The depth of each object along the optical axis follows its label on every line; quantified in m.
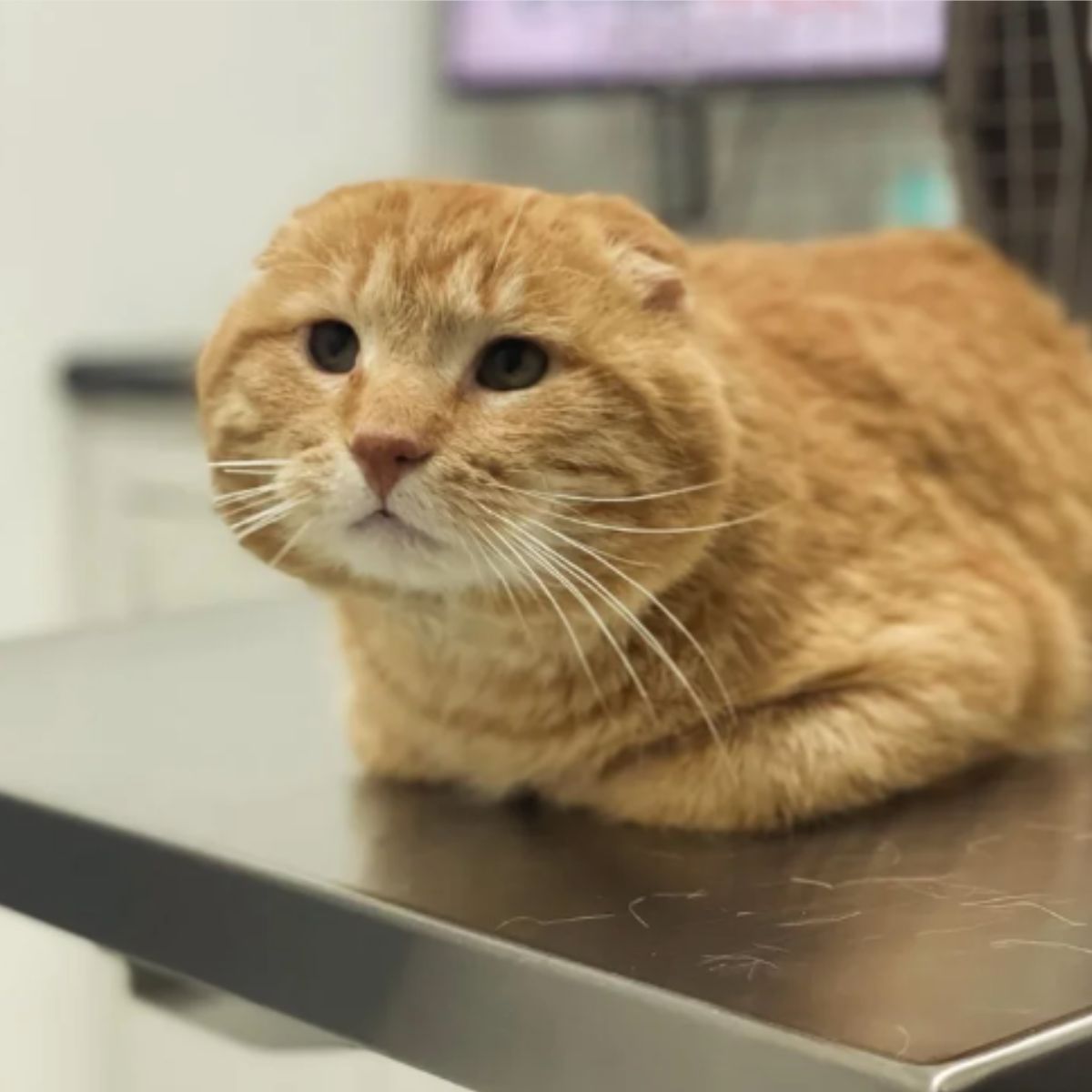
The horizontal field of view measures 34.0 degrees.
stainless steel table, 0.58
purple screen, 2.11
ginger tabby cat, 0.81
